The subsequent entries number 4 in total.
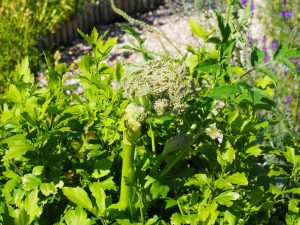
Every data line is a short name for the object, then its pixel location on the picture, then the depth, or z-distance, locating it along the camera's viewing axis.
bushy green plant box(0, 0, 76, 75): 4.31
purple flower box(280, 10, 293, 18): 4.23
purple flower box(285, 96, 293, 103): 3.60
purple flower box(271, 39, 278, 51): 4.05
